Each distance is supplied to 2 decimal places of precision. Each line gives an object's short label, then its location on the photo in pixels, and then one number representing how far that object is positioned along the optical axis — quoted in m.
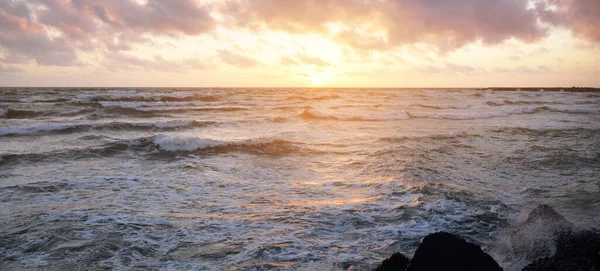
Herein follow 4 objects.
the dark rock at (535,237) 4.52
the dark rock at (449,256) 3.51
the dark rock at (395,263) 3.92
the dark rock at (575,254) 3.73
